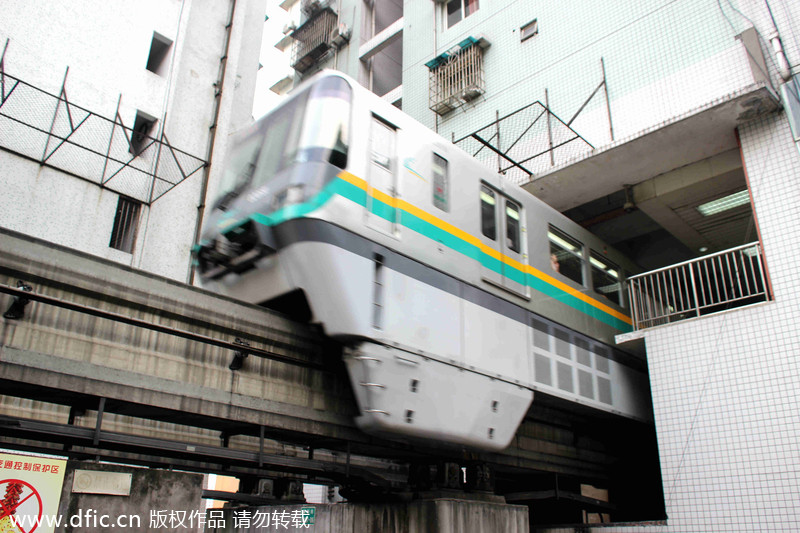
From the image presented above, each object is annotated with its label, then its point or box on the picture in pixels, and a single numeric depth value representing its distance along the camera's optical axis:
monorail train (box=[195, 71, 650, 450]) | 5.84
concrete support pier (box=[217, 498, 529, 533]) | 6.95
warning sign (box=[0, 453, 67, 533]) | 4.09
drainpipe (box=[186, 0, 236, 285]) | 14.29
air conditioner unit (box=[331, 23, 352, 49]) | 19.42
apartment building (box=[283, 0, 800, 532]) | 7.51
